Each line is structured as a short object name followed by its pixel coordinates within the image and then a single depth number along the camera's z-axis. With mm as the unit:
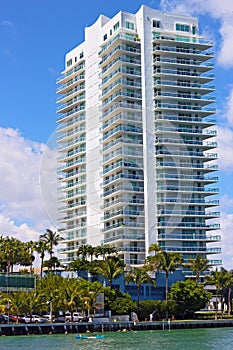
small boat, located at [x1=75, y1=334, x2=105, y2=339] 74662
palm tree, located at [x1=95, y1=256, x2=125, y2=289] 96812
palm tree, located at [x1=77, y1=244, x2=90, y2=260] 108669
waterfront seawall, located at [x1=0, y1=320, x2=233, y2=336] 78812
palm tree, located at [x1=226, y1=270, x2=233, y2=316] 106000
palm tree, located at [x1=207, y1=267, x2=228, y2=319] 105538
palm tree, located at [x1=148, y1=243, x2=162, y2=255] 105312
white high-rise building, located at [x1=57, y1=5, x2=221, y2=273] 114500
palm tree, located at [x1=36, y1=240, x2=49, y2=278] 114700
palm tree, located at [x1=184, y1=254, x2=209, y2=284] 105625
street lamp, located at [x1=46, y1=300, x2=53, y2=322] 84944
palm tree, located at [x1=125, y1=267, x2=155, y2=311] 98019
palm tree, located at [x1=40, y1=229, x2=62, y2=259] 117556
